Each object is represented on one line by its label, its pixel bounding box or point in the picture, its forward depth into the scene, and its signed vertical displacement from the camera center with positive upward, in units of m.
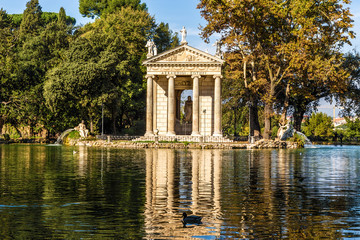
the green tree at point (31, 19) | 103.44 +25.00
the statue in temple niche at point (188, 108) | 78.75 +4.72
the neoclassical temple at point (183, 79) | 71.81 +7.28
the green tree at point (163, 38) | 101.55 +20.13
